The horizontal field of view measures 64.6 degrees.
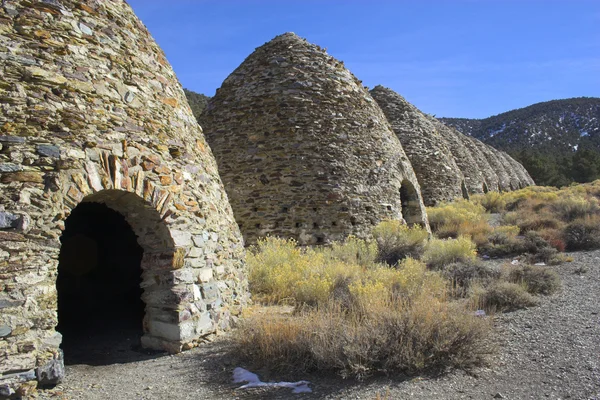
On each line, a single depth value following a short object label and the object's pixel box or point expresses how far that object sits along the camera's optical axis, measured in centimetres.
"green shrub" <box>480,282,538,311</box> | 597
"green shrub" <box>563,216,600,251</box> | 1062
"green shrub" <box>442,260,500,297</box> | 691
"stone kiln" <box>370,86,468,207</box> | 1645
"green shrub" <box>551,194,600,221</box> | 1333
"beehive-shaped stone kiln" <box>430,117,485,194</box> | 2338
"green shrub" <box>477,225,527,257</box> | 1051
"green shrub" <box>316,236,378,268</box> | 816
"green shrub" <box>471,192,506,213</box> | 1970
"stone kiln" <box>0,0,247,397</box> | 367
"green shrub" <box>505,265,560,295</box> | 673
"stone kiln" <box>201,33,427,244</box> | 898
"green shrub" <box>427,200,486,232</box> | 1377
